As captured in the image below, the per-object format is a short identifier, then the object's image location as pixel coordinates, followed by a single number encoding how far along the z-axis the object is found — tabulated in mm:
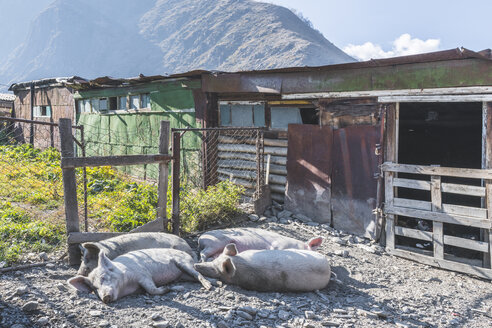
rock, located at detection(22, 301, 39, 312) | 3713
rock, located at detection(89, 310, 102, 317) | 3705
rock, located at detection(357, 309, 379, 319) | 4176
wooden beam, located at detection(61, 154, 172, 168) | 4871
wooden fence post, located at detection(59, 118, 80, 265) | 4930
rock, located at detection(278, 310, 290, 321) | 3973
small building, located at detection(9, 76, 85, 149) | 15664
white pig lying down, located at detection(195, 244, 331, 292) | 4582
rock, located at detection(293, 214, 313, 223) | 7951
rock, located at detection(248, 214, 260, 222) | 7655
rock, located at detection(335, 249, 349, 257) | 6254
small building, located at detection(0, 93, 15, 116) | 20812
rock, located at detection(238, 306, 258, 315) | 4004
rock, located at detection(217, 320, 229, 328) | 3714
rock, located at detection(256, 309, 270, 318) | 3971
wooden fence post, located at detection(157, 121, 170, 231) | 5773
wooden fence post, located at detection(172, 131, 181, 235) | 6023
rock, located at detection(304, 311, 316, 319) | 4012
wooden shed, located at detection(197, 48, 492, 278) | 6016
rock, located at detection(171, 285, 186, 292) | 4484
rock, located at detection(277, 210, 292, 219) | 8102
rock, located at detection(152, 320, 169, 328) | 3566
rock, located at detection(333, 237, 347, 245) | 6916
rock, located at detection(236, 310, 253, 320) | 3910
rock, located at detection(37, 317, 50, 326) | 3531
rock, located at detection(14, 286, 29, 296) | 4021
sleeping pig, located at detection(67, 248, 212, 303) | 4094
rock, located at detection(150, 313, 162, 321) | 3709
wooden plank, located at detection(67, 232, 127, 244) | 4934
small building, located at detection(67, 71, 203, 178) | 10234
